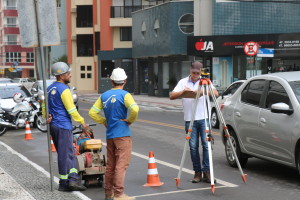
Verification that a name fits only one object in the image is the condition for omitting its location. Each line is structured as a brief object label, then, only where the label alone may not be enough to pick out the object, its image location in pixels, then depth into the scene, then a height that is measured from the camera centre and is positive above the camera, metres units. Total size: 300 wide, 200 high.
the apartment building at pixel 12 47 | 114.06 +1.18
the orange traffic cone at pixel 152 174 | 9.38 -1.95
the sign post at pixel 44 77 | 8.51 -0.35
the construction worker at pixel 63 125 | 8.68 -1.07
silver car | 8.98 -1.14
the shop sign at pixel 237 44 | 36.41 +0.42
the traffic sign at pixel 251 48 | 26.89 +0.10
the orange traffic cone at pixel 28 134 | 17.44 -2.40
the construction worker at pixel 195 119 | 9.30 -1.08
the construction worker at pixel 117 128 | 7.95 -1.03
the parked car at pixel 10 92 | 20.54 -1.41
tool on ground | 9.10 -1.70
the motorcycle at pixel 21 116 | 19.64 -2.12
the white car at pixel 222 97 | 19.58 -1.54
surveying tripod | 8.80 -0.86
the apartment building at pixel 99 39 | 57.03 +1.34
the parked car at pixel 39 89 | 26.31 -1.70
